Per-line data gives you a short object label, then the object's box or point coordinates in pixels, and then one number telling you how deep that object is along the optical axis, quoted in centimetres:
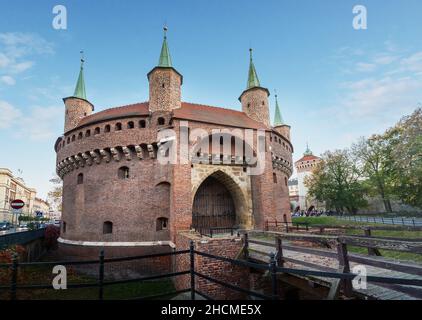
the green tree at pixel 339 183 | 3731
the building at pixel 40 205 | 9494
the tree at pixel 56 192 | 3881
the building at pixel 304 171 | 6147
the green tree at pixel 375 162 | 3412
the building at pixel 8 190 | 5328
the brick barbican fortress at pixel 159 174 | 1514
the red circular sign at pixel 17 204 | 1239
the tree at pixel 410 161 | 2167
